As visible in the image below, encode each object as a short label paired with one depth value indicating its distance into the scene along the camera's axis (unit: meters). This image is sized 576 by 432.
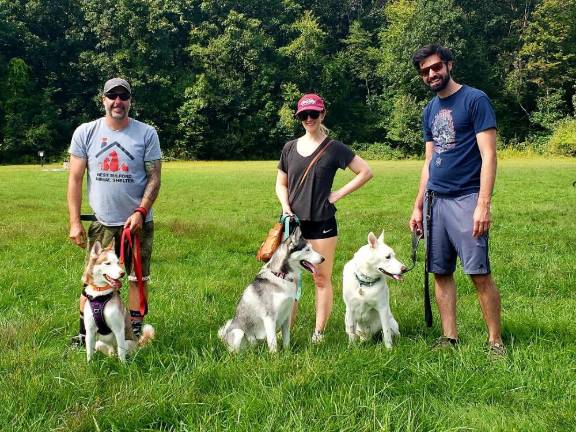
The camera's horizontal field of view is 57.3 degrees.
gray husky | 4.09
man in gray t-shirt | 4.09
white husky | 4.29
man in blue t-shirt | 3.81
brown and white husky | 3.70
